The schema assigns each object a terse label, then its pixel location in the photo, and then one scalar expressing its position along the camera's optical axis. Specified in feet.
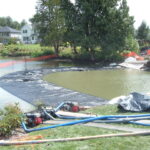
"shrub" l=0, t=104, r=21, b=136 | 16.70
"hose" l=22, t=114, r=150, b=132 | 17.07
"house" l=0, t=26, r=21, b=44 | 187.52
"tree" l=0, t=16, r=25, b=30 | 286.87
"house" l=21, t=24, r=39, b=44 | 186.19
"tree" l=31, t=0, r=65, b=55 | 82.69
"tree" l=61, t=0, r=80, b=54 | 72.28
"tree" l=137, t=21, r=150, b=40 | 108.92
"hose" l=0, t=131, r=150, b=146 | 14.22
